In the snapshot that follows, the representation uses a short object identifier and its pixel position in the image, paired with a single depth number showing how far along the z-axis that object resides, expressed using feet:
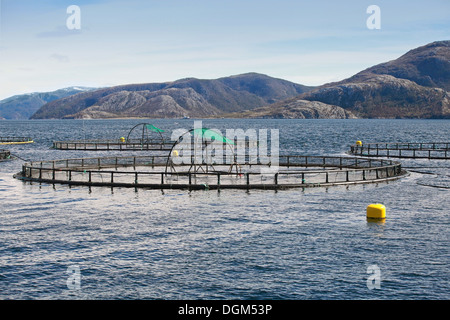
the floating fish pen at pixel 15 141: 439.63
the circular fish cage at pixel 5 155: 285.02
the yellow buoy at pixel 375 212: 120.88
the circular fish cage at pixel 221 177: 162.09
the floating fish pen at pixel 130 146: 335.75
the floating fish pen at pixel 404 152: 283.18
